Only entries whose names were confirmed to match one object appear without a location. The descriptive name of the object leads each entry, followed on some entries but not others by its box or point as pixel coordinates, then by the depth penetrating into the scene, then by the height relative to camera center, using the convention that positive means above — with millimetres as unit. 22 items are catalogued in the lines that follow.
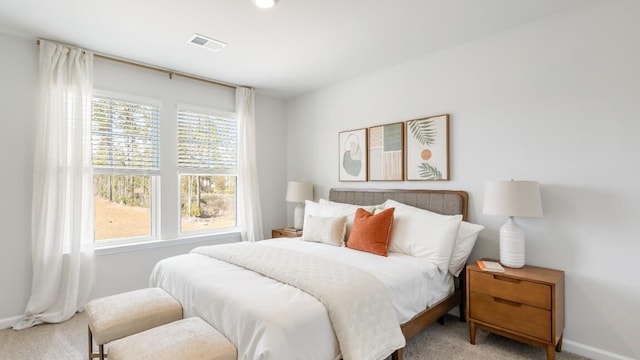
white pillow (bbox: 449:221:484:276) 2619 -577
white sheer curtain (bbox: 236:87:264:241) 4145 +92
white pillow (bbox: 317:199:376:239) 3219 -346
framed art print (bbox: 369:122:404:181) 3375 +293
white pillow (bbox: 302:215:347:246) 3094 -524
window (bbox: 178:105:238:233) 3799 +138
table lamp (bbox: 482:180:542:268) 2252 -215
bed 1542 -702
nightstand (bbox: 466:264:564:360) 2080 -905
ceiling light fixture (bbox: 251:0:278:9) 2188 +1252
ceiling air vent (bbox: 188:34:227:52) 2774 +1261
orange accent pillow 2740 -495
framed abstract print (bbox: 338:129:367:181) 3744 +290
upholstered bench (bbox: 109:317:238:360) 1461 -818
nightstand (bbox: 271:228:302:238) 3951 -702
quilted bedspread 1690 -695
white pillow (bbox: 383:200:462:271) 2539 -482
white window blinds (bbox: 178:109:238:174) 3779 +472
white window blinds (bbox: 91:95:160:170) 3197 +489
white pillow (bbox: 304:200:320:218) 3611 -351
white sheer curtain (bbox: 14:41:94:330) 2783 -109
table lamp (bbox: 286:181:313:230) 4145 -219
